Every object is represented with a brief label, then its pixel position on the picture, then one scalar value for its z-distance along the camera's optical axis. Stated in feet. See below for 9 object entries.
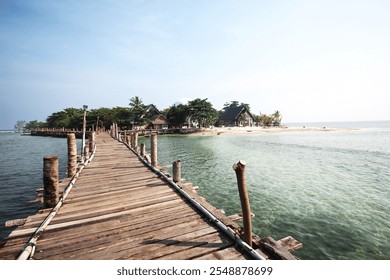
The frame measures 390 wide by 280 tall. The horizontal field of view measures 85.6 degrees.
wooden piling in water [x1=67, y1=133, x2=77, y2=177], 25.58
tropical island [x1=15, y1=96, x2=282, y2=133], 176.10
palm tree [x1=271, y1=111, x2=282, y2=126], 264.66
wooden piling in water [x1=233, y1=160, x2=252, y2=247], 10.71
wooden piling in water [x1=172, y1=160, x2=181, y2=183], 21.71
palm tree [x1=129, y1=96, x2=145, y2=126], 175.63
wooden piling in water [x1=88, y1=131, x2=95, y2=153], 45.48
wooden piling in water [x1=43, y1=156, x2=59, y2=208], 15.94
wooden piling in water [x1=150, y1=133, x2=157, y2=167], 29.40
